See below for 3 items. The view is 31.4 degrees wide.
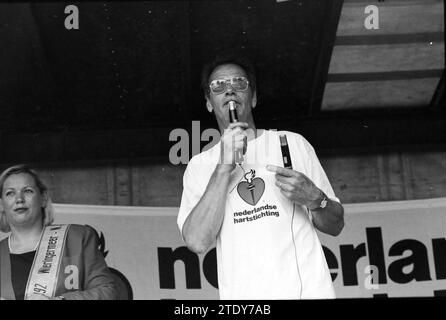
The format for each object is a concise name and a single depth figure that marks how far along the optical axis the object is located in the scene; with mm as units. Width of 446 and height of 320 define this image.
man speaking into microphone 2369
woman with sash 3381
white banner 3916
